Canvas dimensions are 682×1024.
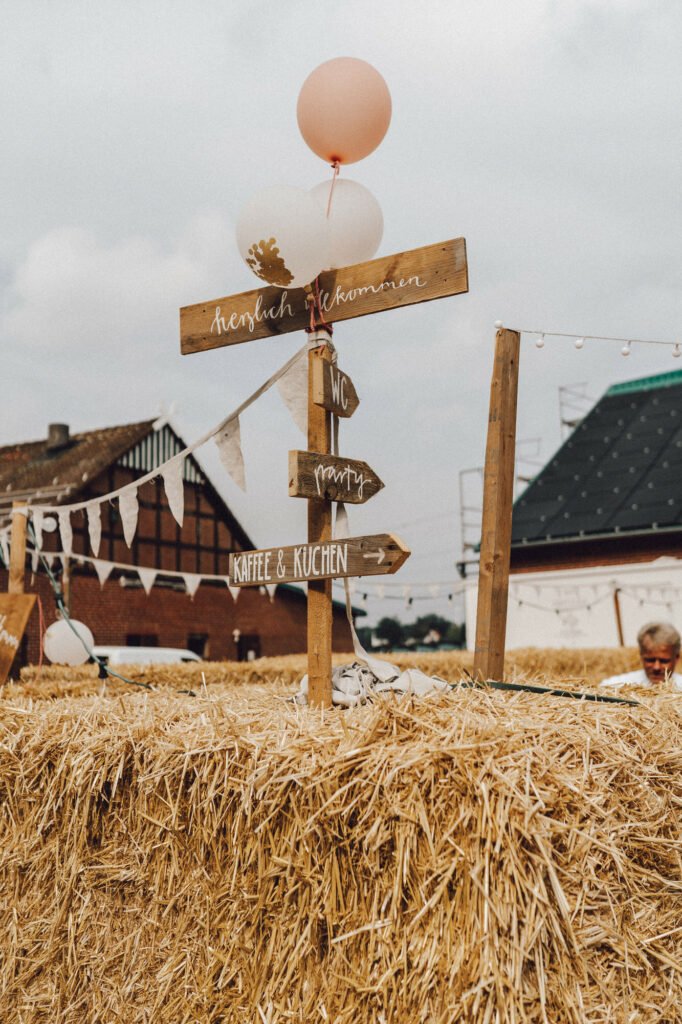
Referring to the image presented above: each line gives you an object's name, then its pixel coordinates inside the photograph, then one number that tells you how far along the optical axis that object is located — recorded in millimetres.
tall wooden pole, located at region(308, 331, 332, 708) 3627
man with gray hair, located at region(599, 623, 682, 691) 4891
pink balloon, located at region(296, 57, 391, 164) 3980
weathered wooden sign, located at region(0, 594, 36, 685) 5859
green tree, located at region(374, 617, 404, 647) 55781
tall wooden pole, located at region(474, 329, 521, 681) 3686
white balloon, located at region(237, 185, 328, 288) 3596
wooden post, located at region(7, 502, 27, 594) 6664
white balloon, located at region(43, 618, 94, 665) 8164
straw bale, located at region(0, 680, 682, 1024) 2193
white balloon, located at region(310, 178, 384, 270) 4121
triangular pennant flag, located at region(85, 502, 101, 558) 6426
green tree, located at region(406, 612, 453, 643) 60812
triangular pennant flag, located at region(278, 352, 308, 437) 3953
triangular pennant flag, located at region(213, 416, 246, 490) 4250
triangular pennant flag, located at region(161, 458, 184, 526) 4766
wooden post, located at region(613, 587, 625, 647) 21016
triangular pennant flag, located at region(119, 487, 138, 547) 5707
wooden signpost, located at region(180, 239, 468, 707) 3445
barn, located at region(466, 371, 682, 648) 22469
